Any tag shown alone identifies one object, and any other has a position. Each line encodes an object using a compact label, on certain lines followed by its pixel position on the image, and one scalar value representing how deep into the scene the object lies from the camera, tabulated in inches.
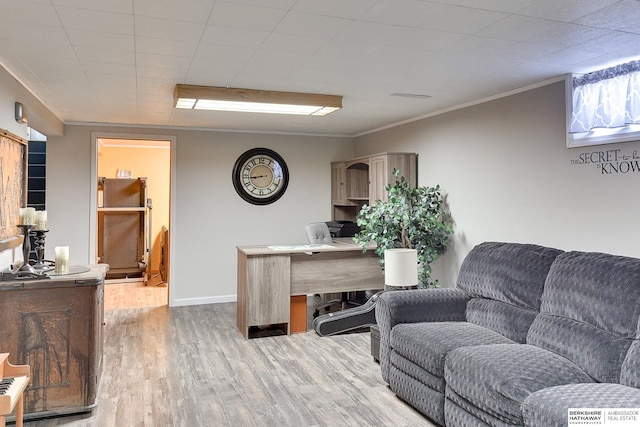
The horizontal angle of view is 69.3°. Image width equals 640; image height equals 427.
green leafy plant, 184.5
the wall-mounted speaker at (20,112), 133.6
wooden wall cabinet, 223.8
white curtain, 119.6
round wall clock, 247.4
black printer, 238.5
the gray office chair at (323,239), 219.9
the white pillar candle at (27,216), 116.3
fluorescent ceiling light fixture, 150.6
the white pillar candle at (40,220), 118.0
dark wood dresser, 108.3
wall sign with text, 119.8
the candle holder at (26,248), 114.2
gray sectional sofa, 85.3
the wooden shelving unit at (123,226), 303.4
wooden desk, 180.1
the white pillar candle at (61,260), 120.2
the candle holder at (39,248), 120.3
